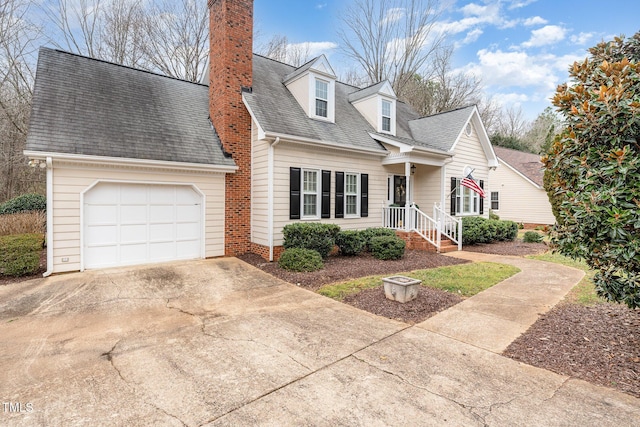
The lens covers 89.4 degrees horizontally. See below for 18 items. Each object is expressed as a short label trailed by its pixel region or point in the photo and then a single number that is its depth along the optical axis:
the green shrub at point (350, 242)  10.03
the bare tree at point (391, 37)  22.92
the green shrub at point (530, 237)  13.96
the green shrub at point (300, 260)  8.01
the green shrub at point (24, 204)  10.95
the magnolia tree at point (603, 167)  3.18
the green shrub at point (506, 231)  14.03
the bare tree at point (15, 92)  14.70
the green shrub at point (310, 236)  8.80
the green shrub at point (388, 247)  9.55
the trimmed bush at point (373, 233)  10.43
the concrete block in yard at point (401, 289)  5.69
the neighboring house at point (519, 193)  20.44
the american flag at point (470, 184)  12.60
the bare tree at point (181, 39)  19.42
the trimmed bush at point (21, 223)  9.17
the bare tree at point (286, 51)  22.59
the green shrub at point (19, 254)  6.95
